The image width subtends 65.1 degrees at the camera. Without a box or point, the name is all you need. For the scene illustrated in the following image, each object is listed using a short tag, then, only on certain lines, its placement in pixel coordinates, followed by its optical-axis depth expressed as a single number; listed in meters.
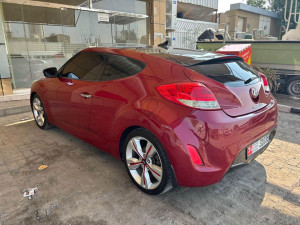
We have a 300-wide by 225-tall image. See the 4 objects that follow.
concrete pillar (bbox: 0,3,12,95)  6.69
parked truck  6.44
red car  2.06
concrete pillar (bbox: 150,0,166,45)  10.33
